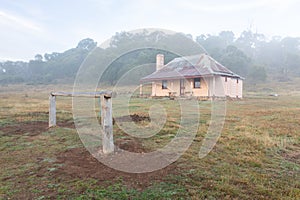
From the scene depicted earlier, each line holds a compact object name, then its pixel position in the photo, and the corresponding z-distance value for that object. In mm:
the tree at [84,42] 67188
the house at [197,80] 20109
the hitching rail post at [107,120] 4461
